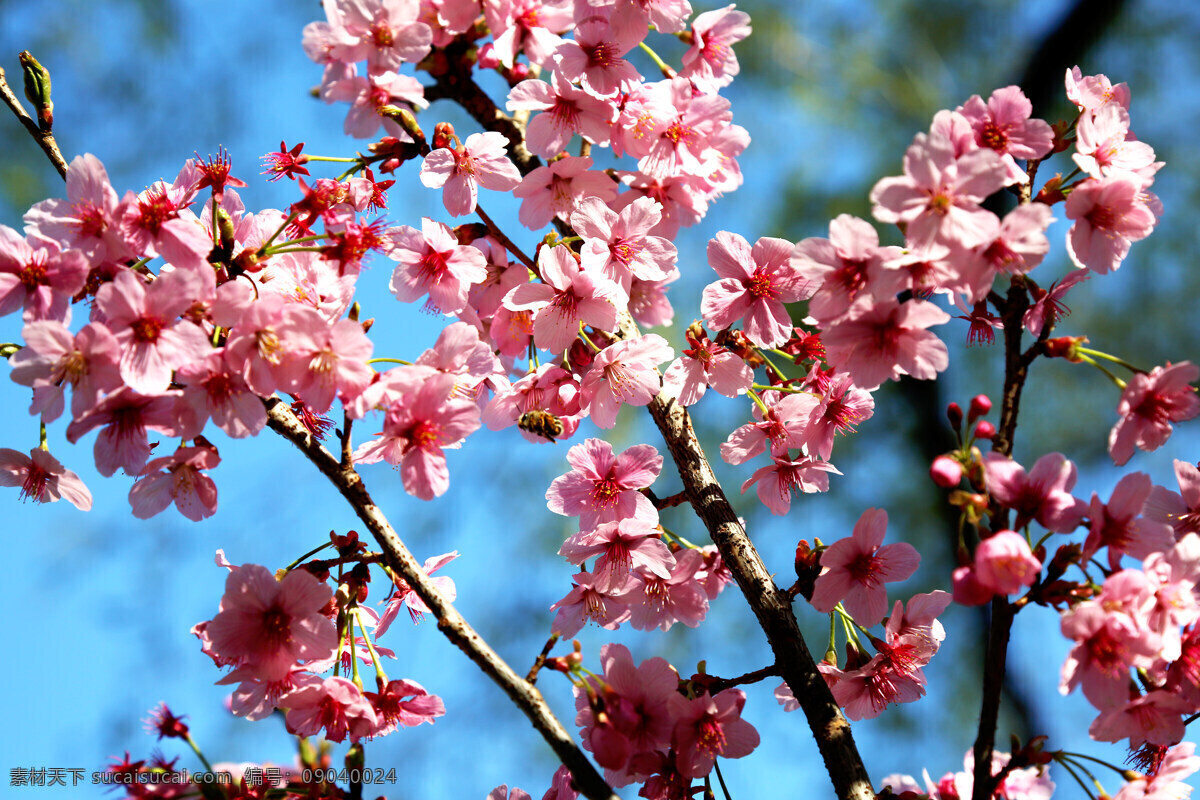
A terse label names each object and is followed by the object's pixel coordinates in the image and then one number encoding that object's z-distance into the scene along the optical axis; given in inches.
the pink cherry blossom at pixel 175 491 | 38.8
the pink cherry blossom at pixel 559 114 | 41.6
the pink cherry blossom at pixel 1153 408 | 38.0
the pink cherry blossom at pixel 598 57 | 41.4
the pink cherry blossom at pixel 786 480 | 40.9
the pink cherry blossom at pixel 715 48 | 43.3
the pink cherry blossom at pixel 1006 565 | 36.6
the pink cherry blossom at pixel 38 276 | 38.0
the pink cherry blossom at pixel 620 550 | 40.2
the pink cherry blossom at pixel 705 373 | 40.6
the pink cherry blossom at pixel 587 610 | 40.8
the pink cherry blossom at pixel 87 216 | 38.1
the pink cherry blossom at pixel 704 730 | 39.2
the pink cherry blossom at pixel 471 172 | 41.3
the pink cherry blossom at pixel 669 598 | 40.7
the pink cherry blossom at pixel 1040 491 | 37.2
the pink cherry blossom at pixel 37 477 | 39.1
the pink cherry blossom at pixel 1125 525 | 37.4
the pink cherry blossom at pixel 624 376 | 40.3
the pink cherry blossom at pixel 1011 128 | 38.5
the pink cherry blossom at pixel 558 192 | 41.7
